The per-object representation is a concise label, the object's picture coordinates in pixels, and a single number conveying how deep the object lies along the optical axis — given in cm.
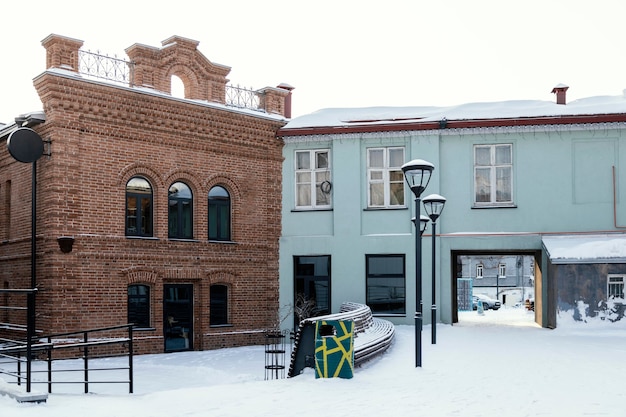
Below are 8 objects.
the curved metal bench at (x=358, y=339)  1151
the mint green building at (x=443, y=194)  2039
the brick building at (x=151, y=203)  1766
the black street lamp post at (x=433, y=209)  1574
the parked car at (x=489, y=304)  4353
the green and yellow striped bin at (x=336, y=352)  1074
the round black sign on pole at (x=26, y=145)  1648
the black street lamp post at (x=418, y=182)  1205
